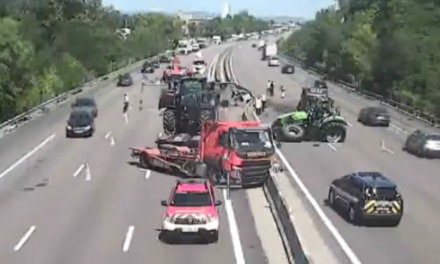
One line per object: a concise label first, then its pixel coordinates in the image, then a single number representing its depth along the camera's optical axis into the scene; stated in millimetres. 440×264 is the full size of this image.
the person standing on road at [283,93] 87350
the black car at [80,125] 56062
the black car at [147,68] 125706
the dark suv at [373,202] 30859
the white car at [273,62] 147875
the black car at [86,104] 65712
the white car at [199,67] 115338
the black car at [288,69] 129062
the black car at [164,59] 154000
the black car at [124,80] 103000
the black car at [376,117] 64938
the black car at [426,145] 49562
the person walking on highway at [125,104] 71875
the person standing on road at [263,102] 71300
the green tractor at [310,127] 53656
